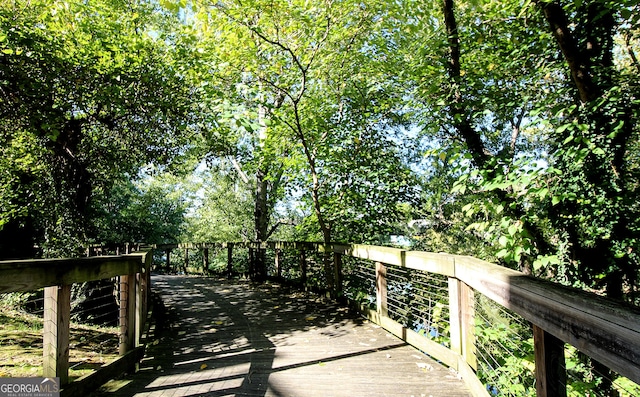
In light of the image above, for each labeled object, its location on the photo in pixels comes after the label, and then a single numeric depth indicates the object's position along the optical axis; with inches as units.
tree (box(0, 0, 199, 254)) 220.4
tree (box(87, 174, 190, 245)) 852.0
